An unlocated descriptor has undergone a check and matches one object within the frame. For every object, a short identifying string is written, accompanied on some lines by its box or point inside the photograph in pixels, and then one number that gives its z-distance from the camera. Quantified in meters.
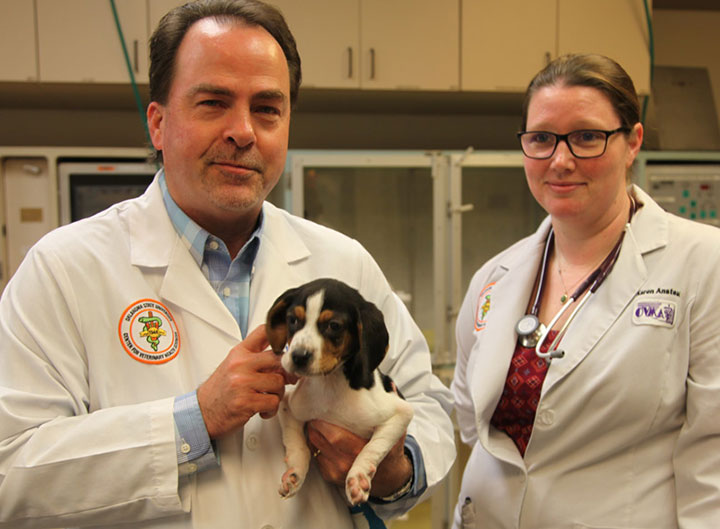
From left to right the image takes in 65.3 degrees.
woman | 1.14
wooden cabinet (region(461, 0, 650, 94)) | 2.57
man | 0.82
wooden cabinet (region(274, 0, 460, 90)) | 2.45
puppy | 0.79
